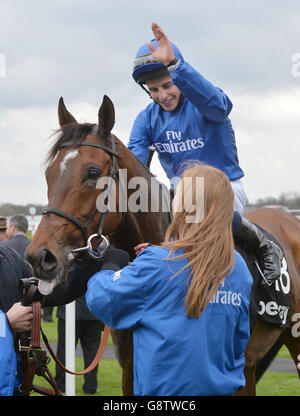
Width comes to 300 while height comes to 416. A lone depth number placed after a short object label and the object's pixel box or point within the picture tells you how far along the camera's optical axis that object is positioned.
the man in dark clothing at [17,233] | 7.90
